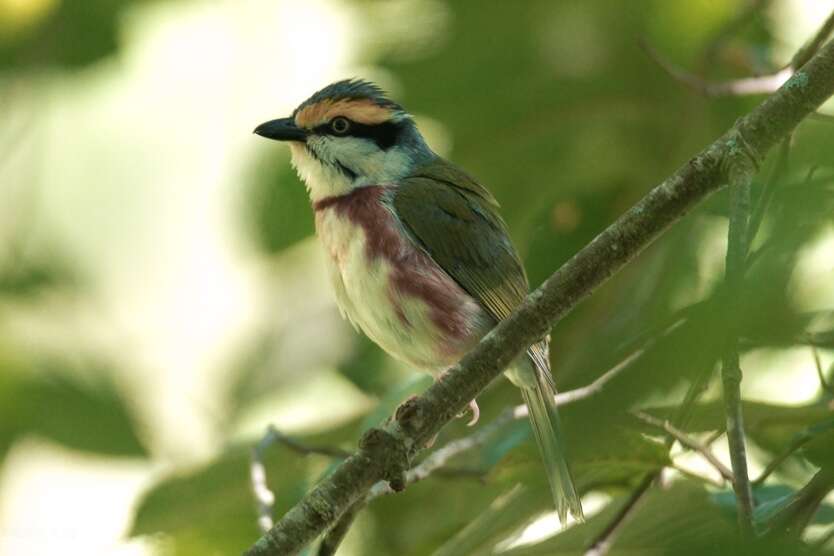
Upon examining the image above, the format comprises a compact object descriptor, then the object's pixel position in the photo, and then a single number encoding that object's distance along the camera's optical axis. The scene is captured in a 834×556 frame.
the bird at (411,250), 8.02
